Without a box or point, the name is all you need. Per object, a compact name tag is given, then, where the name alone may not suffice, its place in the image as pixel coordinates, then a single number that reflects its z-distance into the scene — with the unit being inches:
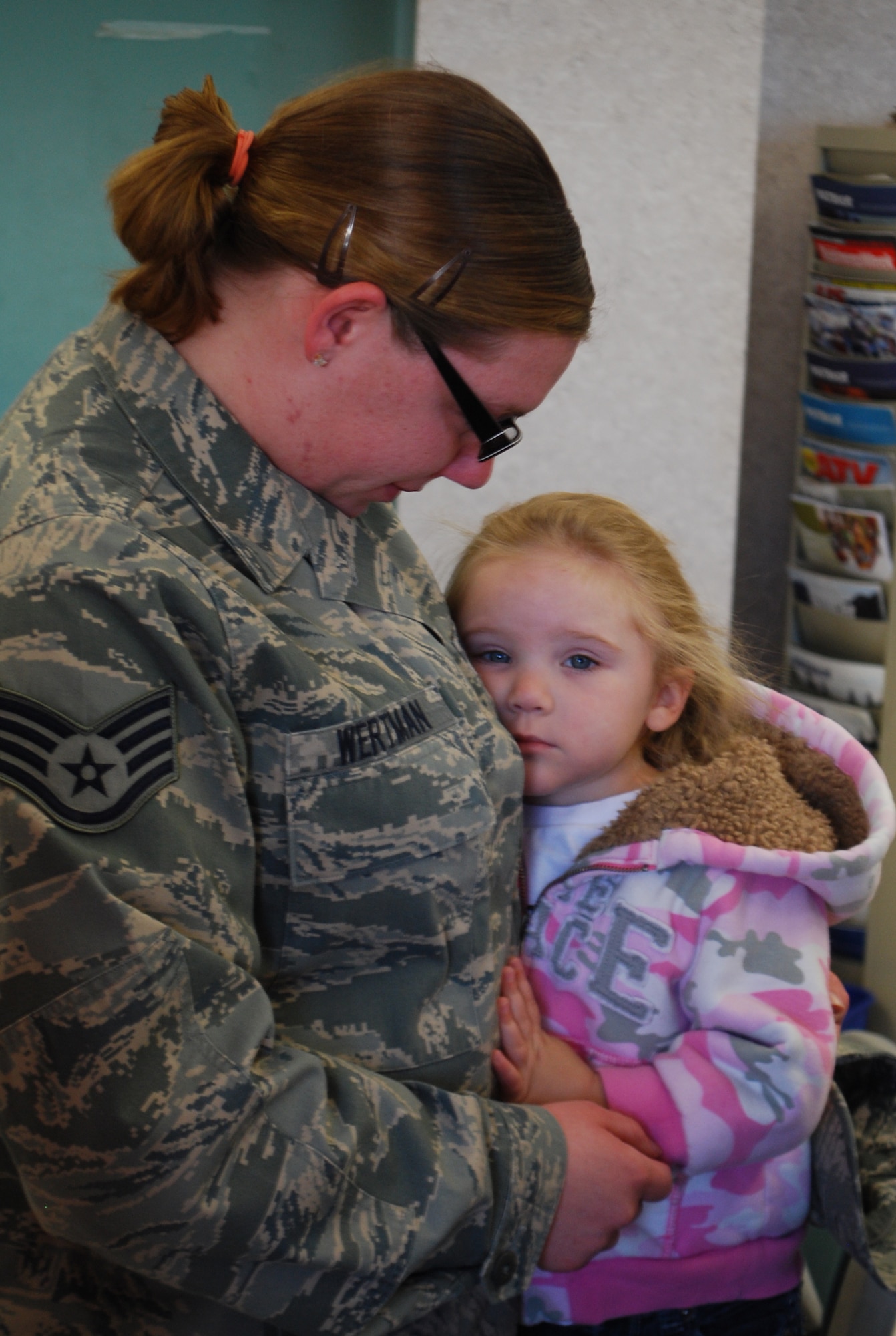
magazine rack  116.3
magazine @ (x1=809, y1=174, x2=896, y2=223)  114.4
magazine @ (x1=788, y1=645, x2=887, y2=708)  118.2
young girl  51.8
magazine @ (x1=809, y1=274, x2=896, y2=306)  115.9
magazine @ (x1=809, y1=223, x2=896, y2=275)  114.7
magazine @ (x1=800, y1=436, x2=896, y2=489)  117.6
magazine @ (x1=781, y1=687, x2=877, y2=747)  119.3
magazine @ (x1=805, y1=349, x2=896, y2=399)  117.6
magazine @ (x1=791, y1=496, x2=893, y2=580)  117.6
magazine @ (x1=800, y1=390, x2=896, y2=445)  117.0
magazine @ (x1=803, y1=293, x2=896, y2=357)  116.9
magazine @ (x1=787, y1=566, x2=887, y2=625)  118.2
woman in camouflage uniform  34.8
